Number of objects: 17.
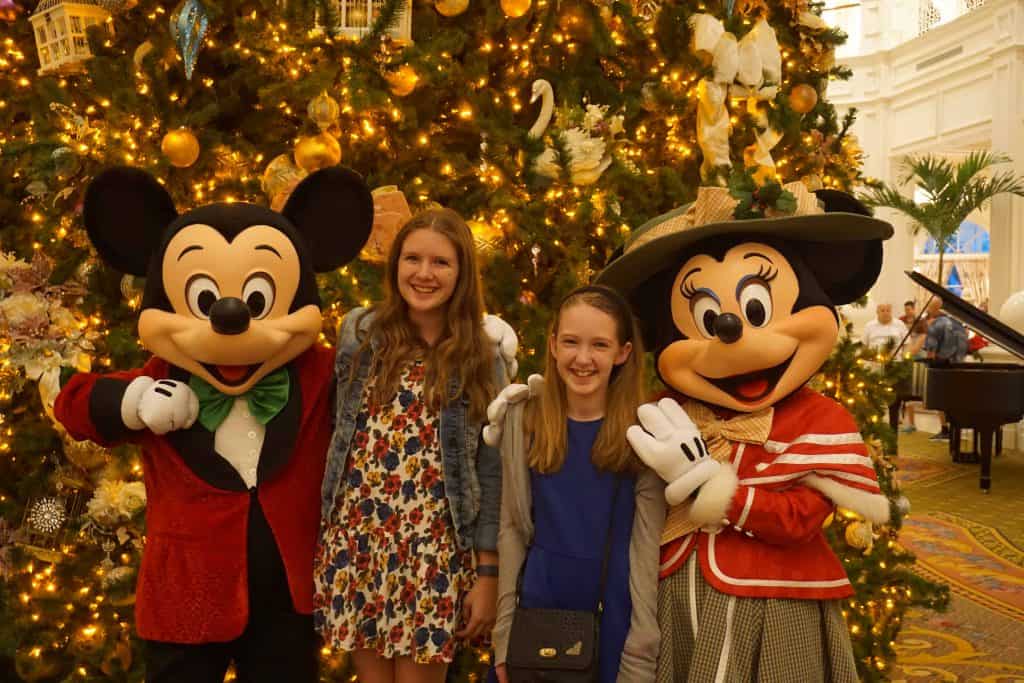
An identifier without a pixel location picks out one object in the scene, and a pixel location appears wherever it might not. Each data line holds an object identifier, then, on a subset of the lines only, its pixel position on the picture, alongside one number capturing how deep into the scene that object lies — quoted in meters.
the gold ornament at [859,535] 3.01
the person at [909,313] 10.59
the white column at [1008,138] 9.49
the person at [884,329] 9.35
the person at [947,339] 8.59
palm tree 9.30
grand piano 6.53
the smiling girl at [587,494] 1.89
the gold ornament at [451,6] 3.06
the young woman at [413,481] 2.04
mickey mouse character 2.01
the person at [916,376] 8.16
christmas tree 2.88
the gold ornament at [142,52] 3.10
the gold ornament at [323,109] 2.82
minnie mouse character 1.87
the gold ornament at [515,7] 3.12
